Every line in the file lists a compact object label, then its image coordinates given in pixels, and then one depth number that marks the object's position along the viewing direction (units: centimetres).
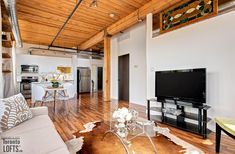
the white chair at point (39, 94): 432
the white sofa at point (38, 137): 117
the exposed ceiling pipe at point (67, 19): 355
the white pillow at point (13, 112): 156
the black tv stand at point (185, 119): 237
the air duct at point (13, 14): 262
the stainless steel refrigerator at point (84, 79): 896
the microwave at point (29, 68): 700
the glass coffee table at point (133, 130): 185
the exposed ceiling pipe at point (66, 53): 740
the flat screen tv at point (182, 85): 250
